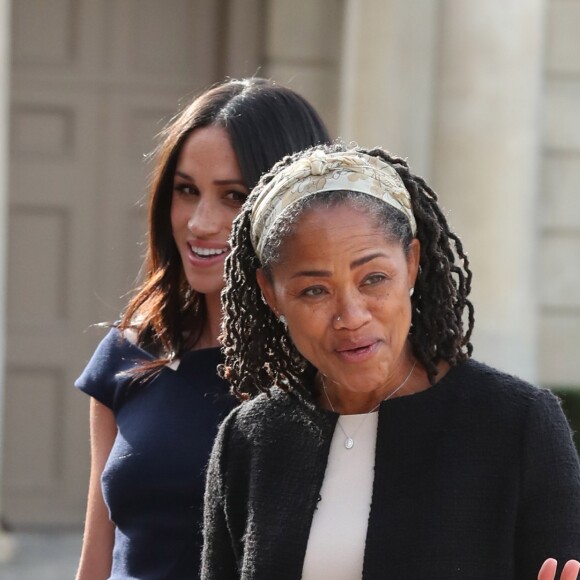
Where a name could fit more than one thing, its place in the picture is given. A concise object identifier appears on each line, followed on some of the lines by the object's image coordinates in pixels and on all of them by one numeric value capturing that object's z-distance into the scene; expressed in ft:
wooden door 51.06
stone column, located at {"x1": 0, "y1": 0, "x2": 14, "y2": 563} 46.26
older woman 14.73
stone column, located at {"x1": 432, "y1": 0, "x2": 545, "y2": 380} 47.34
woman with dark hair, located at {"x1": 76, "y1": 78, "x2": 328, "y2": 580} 18.95
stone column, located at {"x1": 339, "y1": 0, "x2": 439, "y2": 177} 49.93
